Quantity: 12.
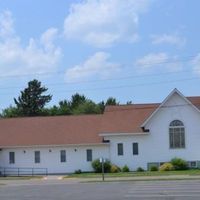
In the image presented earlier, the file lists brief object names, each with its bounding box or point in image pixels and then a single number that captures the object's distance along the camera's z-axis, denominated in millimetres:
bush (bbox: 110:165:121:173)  58750
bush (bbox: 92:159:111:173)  59062
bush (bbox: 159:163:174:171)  57566
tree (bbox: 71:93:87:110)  128150
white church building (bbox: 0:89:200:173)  60000
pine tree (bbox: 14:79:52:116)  121331
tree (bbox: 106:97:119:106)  126000
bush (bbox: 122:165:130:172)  59594
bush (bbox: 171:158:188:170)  58375
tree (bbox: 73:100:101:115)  112762
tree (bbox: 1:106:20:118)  118438
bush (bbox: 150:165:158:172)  58966
